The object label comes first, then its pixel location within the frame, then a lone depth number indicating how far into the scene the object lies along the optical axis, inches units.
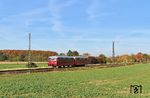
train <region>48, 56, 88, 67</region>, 1540.6
